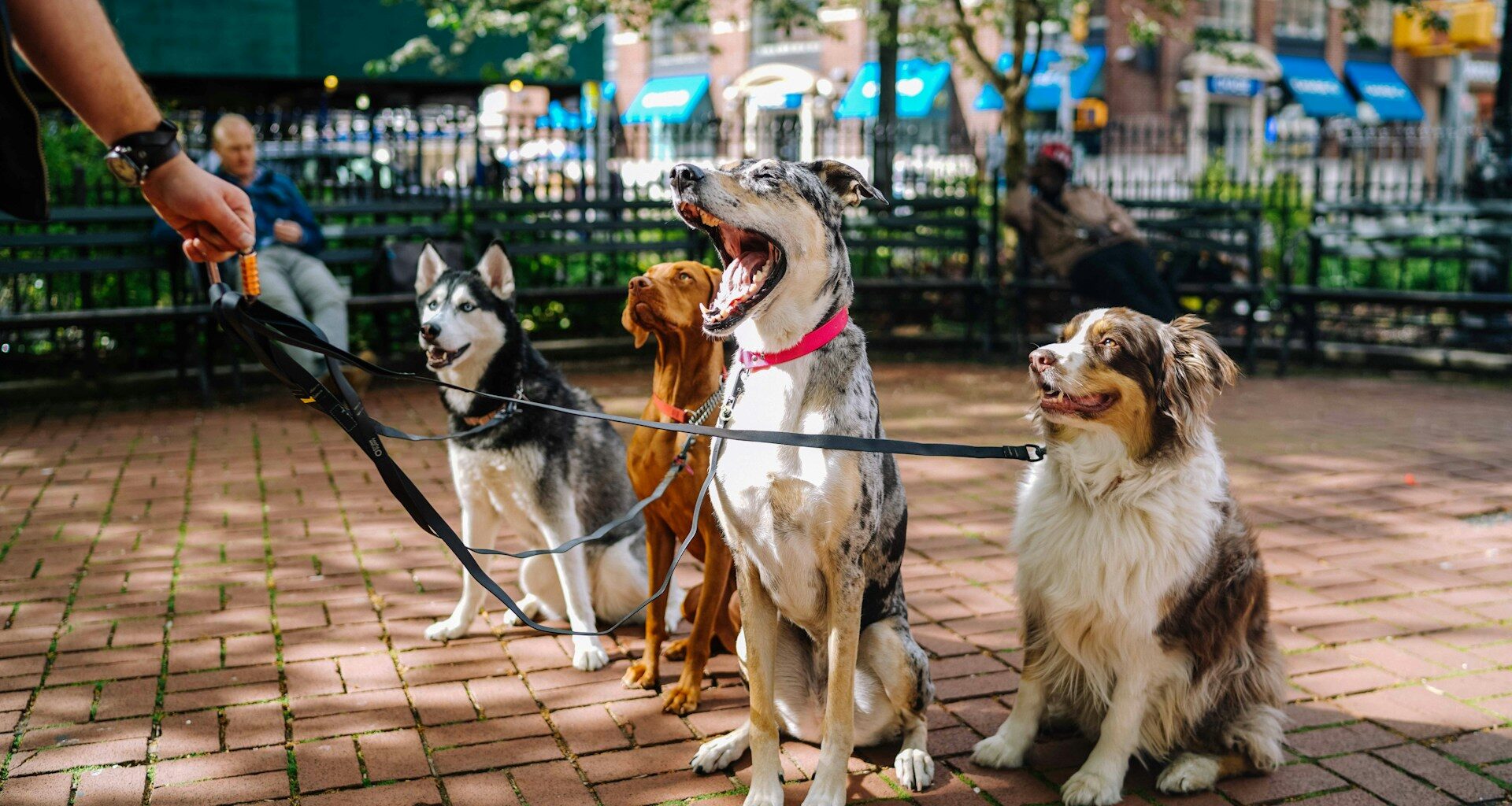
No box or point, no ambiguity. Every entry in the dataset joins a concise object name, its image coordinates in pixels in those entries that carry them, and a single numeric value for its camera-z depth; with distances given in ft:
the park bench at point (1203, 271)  34.06
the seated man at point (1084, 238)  29.66
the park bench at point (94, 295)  27.22
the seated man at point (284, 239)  26.63
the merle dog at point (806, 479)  9.30
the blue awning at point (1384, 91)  118.73
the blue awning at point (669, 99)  122.72
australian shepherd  10.00
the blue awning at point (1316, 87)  111.75
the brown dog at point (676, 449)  12.26
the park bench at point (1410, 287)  33.40
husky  13.78
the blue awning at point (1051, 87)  100.68
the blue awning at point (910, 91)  105.91
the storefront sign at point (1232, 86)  107.55
